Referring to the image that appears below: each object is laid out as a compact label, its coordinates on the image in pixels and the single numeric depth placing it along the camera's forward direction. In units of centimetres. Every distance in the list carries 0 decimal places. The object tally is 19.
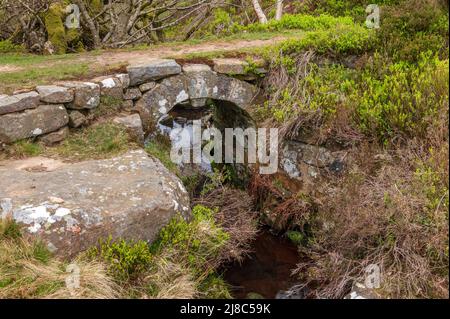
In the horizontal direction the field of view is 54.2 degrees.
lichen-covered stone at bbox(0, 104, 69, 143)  677
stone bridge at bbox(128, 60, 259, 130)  798
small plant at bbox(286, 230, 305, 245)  796
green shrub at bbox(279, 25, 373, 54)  836
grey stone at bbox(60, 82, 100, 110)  734
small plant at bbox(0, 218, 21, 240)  530
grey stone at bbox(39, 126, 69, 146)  720
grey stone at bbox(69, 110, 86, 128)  742
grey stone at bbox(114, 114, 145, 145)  760
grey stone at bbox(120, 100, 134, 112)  798
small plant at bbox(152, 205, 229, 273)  613
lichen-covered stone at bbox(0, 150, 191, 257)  546
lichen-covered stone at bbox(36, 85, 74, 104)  706
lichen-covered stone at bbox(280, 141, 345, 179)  738
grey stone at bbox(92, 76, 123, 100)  764
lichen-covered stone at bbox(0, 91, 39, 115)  670
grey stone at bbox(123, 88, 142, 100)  796
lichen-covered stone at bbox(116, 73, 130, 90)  780
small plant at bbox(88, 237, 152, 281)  549
